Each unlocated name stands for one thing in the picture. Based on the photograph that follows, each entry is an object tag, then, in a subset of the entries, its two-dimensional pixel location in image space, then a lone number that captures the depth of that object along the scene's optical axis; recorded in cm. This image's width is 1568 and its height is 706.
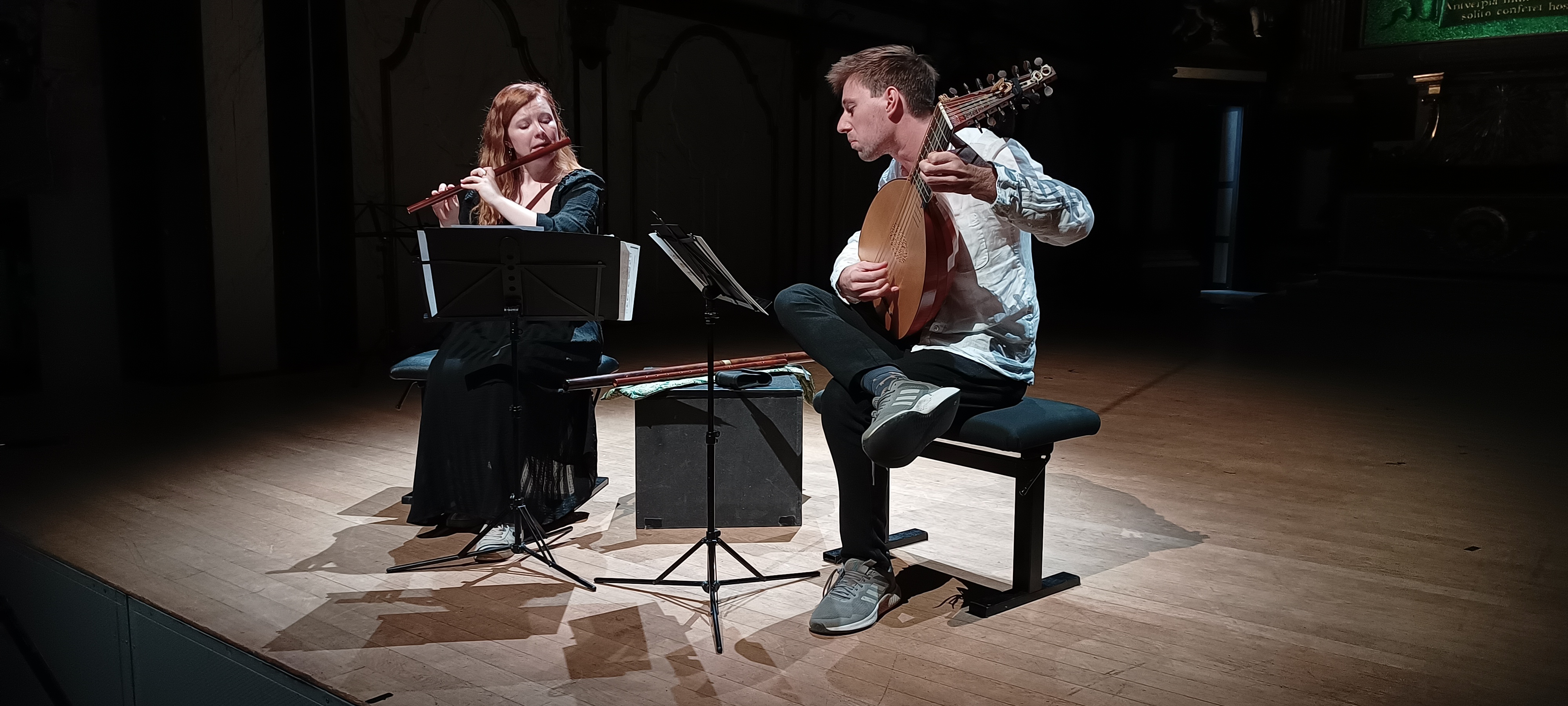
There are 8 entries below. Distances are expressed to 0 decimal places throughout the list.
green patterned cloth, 289
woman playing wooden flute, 286
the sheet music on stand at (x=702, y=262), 213
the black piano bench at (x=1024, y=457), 225
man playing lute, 228
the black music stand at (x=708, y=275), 214
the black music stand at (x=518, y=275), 253
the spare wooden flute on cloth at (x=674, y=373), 290
